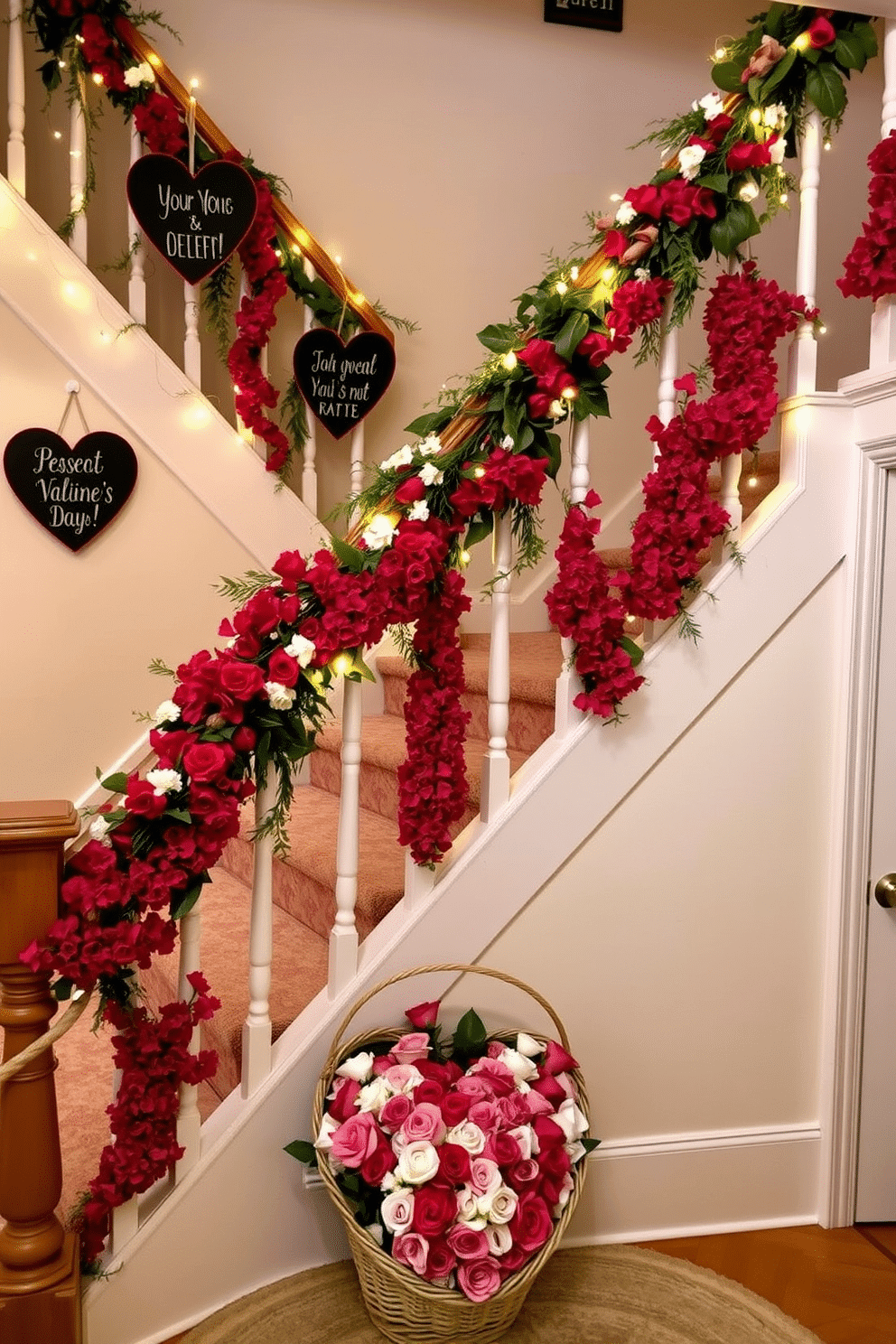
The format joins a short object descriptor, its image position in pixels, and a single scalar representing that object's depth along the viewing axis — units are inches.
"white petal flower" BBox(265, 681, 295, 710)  76.3
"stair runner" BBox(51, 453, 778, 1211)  91.8
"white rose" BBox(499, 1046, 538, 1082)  81.4
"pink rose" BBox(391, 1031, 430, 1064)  81.9
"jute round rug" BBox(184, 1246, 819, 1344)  79.7
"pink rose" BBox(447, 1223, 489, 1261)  72.4
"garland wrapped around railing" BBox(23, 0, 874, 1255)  74.9
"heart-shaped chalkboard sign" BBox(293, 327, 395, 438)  146.0
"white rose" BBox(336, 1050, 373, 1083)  80.0
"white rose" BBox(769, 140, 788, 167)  85.8
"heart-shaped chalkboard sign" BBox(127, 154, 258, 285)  130.7
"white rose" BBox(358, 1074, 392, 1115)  77.8
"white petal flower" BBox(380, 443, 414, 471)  83.2
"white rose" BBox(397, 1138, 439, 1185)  74.0
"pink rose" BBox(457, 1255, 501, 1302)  72.6
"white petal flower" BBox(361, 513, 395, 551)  80.4
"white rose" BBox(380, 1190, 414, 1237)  73.4
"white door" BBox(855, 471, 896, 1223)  95.7
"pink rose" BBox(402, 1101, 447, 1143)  75.5
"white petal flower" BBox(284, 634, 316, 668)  77.0
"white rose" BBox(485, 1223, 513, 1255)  73.4
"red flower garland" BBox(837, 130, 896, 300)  85.0
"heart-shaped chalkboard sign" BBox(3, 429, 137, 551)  127.7
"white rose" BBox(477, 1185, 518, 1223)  73.5
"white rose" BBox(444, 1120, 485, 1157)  75.7
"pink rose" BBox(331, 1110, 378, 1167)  75.7
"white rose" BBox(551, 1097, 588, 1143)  79.6
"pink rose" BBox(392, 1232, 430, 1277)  72.3
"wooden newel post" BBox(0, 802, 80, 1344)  70.9
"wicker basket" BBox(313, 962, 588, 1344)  73.0
